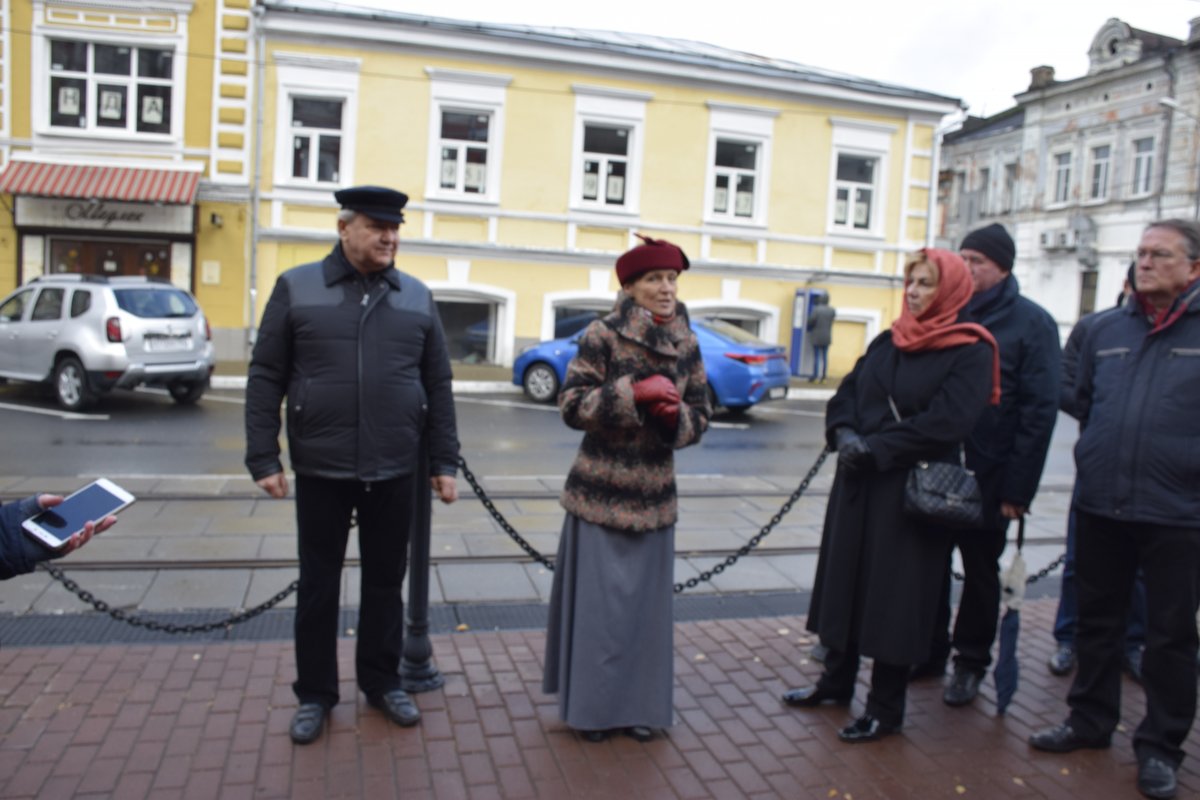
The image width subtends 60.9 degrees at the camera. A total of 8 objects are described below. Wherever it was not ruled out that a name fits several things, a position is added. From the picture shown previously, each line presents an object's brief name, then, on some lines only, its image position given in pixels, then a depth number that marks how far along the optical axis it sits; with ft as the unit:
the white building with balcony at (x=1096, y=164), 104.83
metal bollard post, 14.38
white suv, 42.11
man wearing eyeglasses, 12.09
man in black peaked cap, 12.36
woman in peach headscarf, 12.74
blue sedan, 48.16
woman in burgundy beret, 12.63
